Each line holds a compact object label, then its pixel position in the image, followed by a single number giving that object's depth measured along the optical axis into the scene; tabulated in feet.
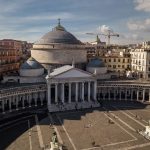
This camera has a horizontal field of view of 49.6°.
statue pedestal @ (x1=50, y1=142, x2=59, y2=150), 85.77
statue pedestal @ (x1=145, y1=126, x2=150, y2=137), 104.56
